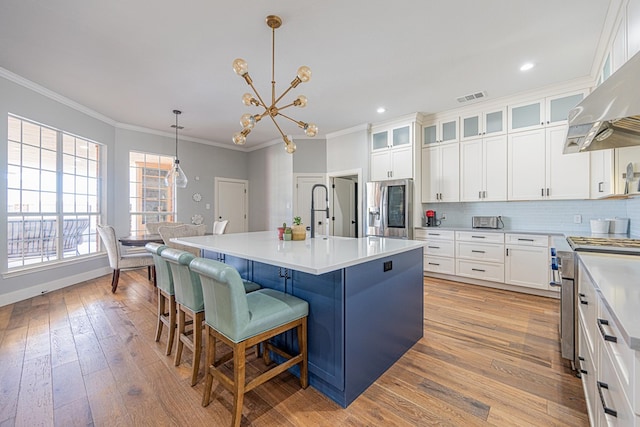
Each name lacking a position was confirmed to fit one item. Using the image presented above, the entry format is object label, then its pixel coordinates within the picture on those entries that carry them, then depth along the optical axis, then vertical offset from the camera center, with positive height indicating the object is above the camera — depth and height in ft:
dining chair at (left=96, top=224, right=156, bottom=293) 12.70 -2.21
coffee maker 15.46 -0.26
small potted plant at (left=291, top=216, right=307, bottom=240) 8.40 -0.57
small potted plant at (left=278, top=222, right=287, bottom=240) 8.53 -0.61
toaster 13.77 -0.39
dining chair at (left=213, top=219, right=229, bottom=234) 15.73 -0.89
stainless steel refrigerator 14.97 +0.24
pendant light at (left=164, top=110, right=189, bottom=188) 14.17 +1.89
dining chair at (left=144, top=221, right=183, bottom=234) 15.71 -0.88
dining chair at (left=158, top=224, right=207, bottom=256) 12.19 -0.99
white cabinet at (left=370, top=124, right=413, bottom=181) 15.47 +3.61
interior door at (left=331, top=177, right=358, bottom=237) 19.89 +0.45
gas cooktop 5.61 -0.70
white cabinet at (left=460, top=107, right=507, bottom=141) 13.23 +4.53
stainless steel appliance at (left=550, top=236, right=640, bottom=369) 6.22 -1.69
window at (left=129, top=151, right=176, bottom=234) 17.85 +1.39
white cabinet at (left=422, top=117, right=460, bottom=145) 14.64 +4.58
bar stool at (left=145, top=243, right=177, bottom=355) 7.12 -1.93
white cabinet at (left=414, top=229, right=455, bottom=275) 14.05 -1.98
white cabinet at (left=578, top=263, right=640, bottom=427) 2.29 -1.69
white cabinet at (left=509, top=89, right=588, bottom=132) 11.57 +4.61
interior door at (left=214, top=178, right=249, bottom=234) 21.90 +0.80
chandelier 6.98 +3.15
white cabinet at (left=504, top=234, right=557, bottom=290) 11.54 -2.04
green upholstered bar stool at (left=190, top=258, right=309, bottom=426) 4.69 -2.04
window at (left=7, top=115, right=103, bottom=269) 11.81 +0.86
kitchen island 5.38 -1.91
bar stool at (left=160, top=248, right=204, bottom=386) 6.00 -1.84
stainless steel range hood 3.55 +1.74
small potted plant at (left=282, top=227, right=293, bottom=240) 8.27 -0.65
